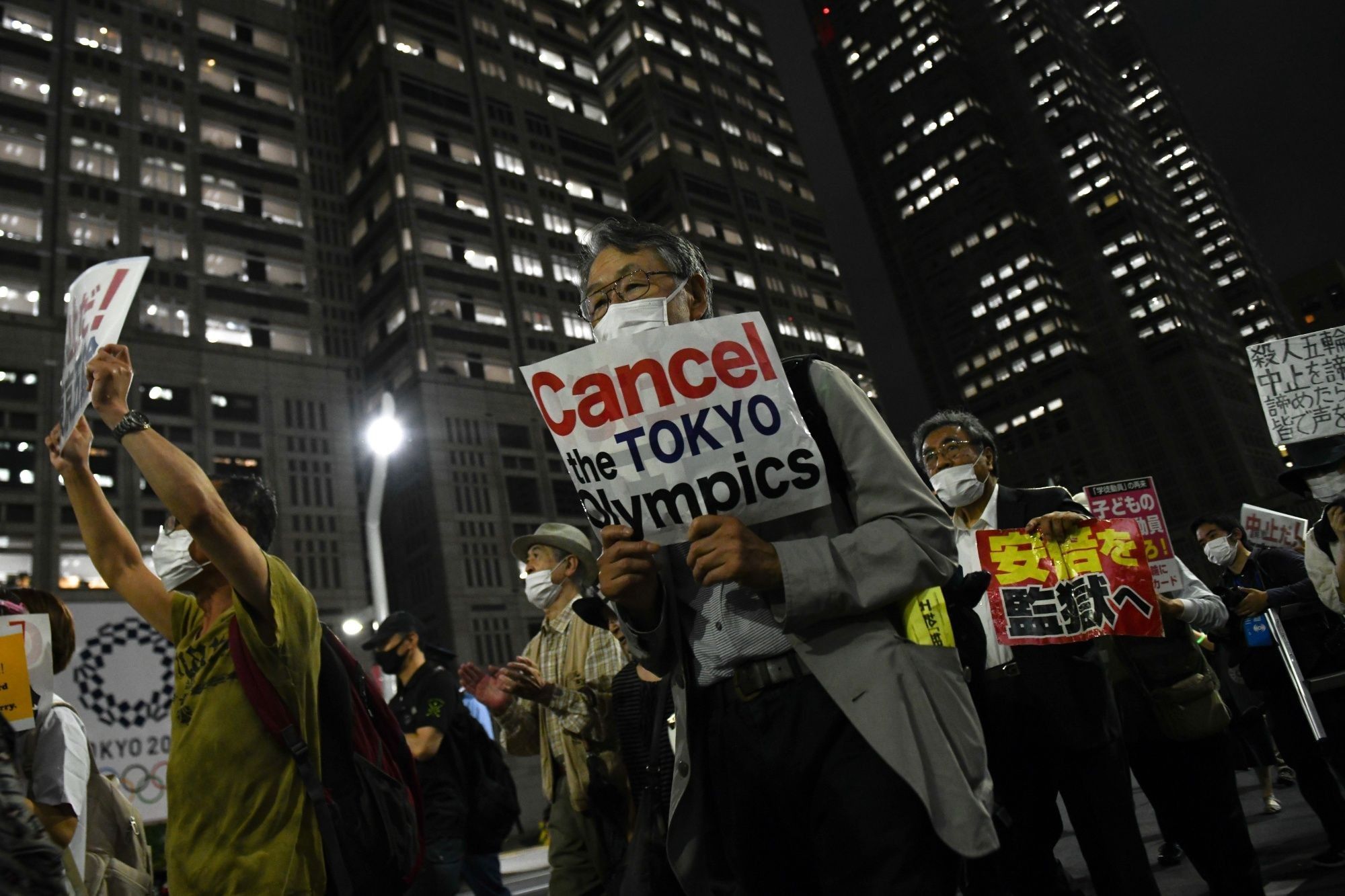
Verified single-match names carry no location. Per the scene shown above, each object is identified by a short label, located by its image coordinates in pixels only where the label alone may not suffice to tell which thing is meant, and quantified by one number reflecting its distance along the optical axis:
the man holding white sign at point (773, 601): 1.88
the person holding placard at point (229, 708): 2.62
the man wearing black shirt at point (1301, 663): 5.52
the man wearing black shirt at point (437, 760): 5.12
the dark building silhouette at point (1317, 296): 98.50
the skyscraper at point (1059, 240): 107.00
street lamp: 10.69
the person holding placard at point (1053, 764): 3.66
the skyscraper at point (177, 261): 47.31
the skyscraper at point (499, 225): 57.25
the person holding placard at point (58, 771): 2.92
